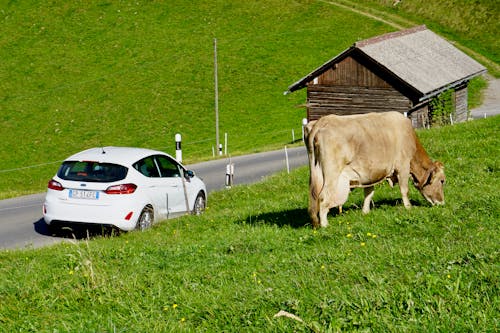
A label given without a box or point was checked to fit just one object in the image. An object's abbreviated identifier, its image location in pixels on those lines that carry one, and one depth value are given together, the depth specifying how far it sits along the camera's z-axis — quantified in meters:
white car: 15.69
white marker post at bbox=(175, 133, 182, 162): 28.53
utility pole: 45.55
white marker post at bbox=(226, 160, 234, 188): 24.22
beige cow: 12.29
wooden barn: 43.03
